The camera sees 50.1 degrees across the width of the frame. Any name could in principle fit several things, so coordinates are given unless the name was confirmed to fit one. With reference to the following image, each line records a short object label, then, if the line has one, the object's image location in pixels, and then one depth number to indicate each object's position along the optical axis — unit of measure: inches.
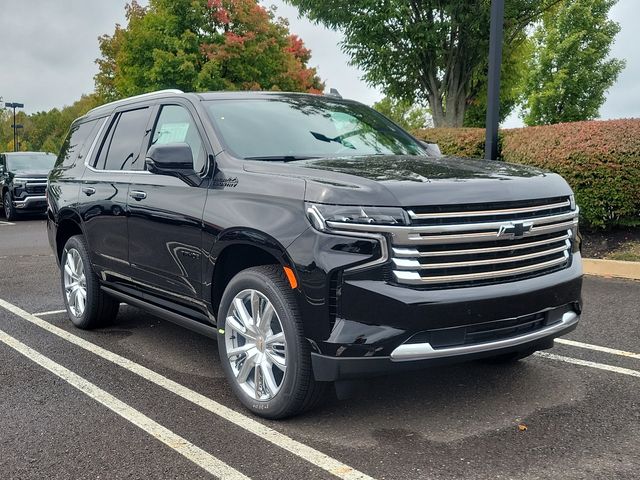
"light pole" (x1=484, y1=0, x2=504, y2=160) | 358.0
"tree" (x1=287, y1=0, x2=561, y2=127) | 756.0
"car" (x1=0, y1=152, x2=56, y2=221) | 727.7
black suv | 129.5
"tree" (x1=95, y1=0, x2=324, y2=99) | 1270.9
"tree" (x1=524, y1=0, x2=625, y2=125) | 1644.9
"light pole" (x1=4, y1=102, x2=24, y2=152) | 1784.0
